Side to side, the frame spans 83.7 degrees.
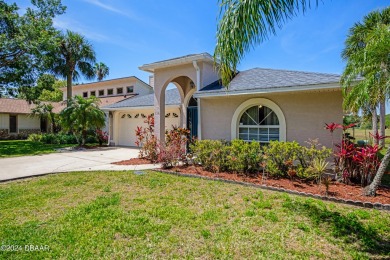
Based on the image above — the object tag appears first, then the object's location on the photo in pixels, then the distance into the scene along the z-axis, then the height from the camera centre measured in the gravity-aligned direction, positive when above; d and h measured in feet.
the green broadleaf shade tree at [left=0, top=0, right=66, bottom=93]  64.54 +25.64
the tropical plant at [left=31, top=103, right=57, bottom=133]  94.07 +7.40
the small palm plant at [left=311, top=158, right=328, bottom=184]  23.52 -4.34
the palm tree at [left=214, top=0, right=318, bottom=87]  15.12 +7.63
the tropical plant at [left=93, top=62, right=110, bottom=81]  147.56 +40.06
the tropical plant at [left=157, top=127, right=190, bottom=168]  33.71 -3.16
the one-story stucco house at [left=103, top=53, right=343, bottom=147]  28.94 +4.06
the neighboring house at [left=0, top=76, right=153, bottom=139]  84.38 +12.17
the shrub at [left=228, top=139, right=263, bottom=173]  28.81 -3.83
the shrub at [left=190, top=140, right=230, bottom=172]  30.66 -3.73
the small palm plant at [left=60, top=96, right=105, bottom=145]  59.98 +3.66
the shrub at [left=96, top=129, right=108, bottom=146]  68.64 -2.58
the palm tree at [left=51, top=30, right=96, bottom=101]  85.30 +29.71
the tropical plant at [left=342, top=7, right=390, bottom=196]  19.24 +5.97
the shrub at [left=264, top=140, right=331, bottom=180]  25.45 -3.71
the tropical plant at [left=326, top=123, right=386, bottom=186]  23.25 -3.79
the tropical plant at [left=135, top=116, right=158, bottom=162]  38.75 -3.82
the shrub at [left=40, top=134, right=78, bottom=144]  77.10 -3.54
